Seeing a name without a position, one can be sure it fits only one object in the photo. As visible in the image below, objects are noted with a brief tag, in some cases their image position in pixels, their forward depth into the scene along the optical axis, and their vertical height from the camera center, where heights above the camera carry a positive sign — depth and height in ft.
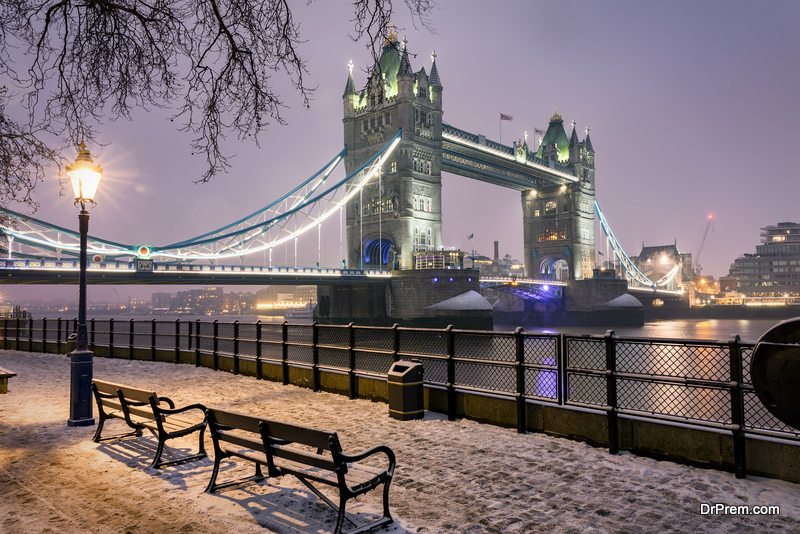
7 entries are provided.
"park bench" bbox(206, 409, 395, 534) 13.28 -4.33
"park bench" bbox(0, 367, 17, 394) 26.79 -4.07
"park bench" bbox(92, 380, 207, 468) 19.26 -4.60
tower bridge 143.33 +31.98
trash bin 26.63 -5.00
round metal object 14.53 -2.29
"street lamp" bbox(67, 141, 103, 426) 25.84 -2.76
